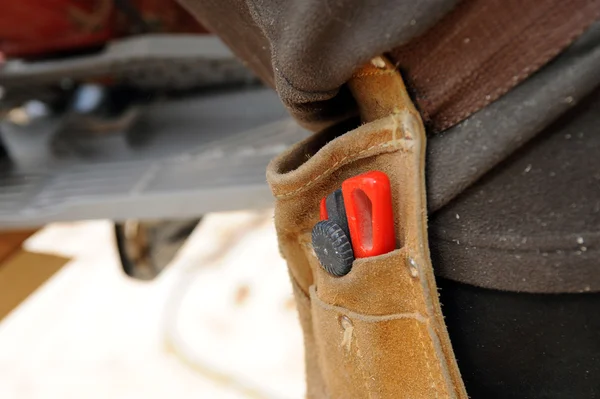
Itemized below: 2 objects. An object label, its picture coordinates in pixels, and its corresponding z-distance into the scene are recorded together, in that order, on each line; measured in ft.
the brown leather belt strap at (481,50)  1.05
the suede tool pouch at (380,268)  1.19
